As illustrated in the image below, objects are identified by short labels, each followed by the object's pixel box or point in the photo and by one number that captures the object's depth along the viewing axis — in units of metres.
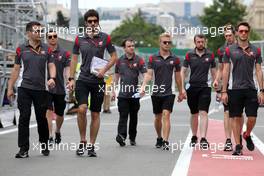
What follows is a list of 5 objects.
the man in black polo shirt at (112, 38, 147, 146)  12.96
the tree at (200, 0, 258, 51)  81.25
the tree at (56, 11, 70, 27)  140.77
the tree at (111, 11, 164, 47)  125.75
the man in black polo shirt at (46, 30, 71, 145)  12.83
